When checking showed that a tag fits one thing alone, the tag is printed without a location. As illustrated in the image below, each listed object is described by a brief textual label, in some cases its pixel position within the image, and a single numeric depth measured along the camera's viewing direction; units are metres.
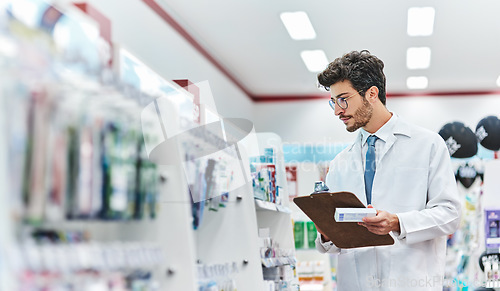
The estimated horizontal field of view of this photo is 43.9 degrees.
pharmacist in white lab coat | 2.56
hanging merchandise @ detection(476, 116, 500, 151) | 6.26
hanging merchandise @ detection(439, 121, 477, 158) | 6.32
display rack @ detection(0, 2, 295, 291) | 1.19
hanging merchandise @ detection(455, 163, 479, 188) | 6.27
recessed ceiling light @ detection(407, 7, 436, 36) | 6.10
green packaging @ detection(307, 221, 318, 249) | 6.27
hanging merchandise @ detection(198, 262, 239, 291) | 1.96
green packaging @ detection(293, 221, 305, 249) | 6.25
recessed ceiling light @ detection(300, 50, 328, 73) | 7.56
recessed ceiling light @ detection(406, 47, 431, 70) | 7.44
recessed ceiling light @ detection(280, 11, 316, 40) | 6.29
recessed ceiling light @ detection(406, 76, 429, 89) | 8.75
